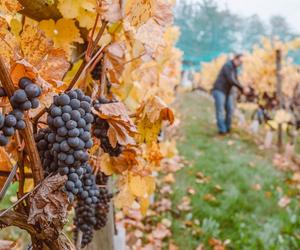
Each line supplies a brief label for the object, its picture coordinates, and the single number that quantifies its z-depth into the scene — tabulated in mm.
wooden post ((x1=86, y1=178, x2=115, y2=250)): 1470
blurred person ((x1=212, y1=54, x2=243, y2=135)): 9906
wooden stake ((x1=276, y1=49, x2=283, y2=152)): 8453
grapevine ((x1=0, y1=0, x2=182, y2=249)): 711
